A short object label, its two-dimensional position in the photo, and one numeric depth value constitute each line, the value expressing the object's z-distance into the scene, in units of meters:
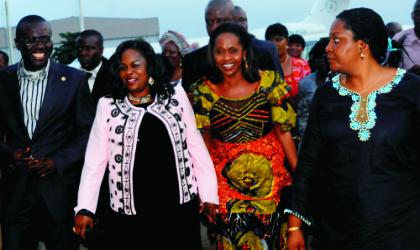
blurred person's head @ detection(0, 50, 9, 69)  8.25
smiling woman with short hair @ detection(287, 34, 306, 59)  9.26
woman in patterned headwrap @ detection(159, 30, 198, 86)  6.25
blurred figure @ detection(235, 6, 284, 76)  4.42
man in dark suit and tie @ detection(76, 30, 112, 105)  5.72
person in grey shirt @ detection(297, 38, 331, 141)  5.17
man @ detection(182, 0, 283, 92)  4.36
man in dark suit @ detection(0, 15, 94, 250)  3.76
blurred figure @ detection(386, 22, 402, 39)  11.01
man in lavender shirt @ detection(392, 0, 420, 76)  4.81
